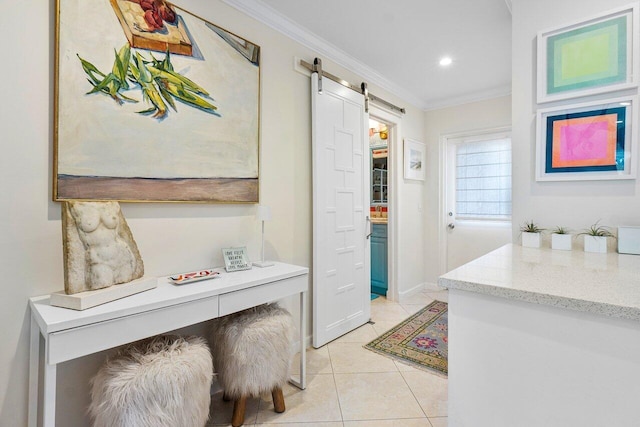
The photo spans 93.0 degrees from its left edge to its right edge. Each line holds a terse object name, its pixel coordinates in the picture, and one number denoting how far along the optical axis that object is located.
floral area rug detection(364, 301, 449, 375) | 2.34
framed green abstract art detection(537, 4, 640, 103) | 1.51
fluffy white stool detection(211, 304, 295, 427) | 1.62
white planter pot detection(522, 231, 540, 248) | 1.71
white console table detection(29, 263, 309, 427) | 1.06
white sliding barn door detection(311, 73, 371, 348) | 2.51
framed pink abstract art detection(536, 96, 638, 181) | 1.52
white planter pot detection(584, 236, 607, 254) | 1.52
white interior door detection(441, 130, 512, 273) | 3.76
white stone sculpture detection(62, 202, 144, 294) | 1.19
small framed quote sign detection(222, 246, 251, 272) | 1.85
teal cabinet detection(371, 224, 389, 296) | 3.93
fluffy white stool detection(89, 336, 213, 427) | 1.18
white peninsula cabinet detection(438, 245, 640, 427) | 0.78
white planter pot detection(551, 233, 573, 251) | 1.63
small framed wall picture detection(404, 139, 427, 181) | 3.80
